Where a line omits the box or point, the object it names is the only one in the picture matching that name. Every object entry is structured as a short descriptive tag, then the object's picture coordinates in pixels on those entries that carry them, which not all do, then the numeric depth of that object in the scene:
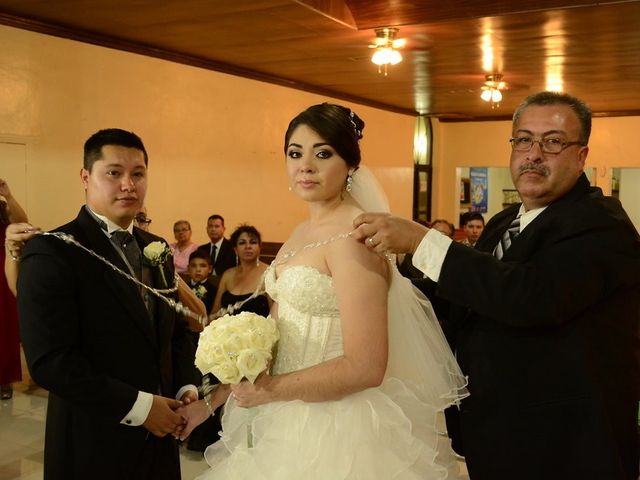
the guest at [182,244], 7.97
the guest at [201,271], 6.29
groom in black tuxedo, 2.07
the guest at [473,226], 7.80
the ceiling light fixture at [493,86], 10.17
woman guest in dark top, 5.67
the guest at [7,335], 5.83
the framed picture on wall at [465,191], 16.52
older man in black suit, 1.75
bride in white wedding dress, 1.89
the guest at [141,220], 6.45
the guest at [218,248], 7.98
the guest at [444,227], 8.36
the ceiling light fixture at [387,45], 7.42
